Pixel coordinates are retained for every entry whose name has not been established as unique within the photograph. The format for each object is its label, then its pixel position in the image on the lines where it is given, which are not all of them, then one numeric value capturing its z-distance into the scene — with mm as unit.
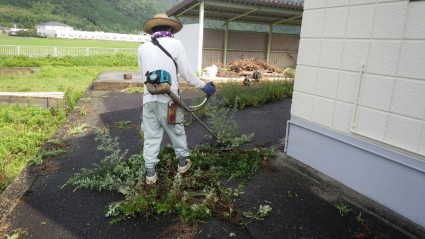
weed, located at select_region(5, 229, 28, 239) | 2758
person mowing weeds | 3467
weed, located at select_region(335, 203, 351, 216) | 3169
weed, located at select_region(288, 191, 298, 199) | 3472
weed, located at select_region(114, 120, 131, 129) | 6141
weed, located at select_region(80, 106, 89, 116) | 6977
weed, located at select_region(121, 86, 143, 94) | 9992
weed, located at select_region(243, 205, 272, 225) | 3068
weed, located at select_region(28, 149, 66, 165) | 4258
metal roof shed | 12523
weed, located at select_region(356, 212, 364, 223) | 3033
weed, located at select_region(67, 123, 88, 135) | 5626
